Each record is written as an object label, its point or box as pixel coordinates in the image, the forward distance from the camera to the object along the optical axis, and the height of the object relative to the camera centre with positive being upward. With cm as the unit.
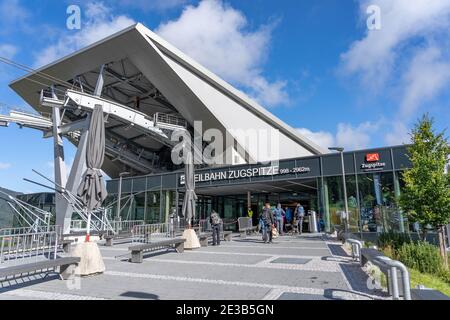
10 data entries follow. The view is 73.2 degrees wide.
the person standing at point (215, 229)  1327 -55
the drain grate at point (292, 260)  861 -130
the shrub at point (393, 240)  1131 -99
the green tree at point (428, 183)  1071 +107
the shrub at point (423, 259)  906 -136
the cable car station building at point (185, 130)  1827 +764
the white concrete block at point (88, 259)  685 -93
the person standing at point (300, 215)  1931 +2
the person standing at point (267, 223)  1337 -34
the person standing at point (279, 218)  1825 -15
